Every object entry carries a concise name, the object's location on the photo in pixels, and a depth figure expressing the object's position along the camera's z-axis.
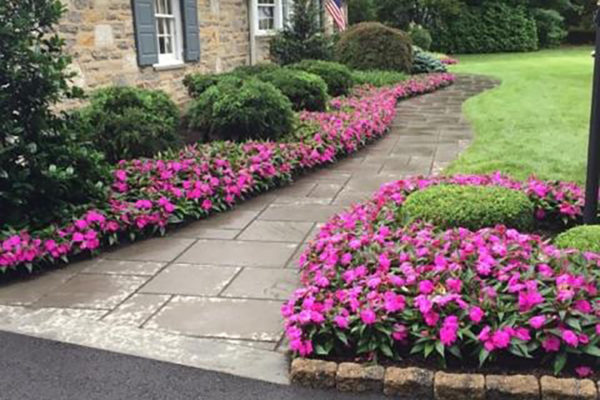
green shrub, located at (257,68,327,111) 9.33
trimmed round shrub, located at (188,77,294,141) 7.32
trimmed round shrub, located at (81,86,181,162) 6.48
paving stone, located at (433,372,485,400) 2.65
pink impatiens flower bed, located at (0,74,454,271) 4.31
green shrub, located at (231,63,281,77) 10.49
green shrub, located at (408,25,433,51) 22.50
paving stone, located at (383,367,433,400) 2.71
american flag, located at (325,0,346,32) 17.53
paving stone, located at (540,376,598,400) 2.59
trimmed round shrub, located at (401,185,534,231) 4.10
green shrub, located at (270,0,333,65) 13.53
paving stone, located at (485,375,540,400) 2.62
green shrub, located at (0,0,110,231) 4.39
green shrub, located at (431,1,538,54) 26.88
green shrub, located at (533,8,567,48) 28.19
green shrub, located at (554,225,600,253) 3.58
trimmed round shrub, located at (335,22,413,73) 14.98
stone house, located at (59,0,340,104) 7.70
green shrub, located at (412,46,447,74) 16.32
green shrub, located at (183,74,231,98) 9.49
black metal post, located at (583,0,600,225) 3.81
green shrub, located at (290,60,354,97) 11.16
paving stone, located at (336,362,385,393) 2.76
